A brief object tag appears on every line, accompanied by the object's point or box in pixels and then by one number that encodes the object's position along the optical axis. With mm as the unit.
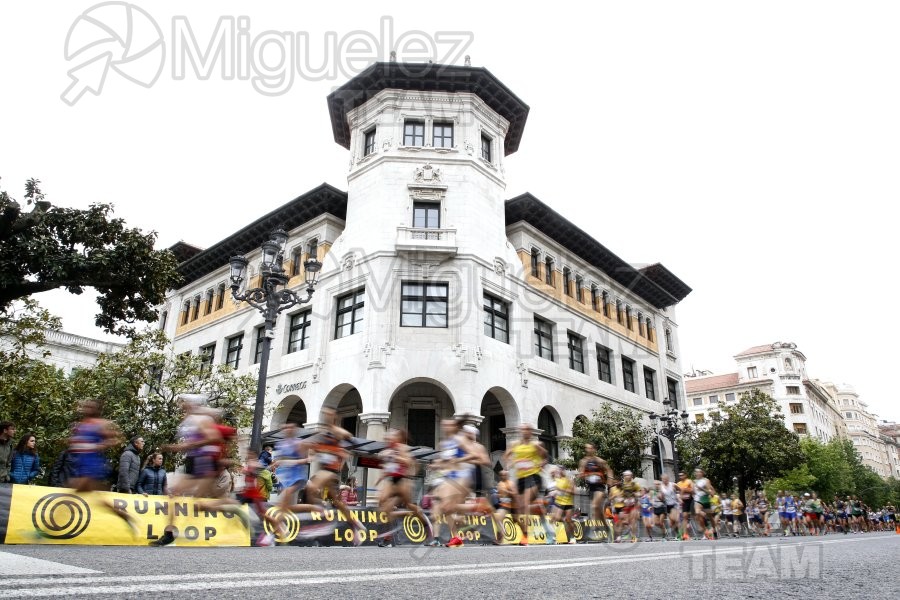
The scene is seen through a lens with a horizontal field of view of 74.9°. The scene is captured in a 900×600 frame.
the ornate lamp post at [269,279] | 13906
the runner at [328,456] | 8914
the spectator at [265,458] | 16412
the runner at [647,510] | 19766
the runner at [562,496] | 12962
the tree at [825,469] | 55562
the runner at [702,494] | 17812
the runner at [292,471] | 8883
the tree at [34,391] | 19000
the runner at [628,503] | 17312
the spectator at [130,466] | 12242
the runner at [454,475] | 9195
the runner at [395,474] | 9164
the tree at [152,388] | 20969
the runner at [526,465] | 10953
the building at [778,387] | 84812
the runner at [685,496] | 18078
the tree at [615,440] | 25766
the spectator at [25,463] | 11180
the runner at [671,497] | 17062
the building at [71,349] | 41438
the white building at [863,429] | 117000
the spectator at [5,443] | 10680
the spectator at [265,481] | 14983
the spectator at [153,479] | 12984
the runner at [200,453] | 7629
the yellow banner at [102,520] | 9234
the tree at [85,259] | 13125
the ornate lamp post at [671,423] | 27281
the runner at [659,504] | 18244
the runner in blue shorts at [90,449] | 7789
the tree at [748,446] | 31172
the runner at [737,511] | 24516
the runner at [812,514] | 27016
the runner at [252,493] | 8203
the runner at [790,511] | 26141
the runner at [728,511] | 24266
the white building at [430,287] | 24234
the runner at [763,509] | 27969
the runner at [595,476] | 13461
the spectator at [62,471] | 11328
